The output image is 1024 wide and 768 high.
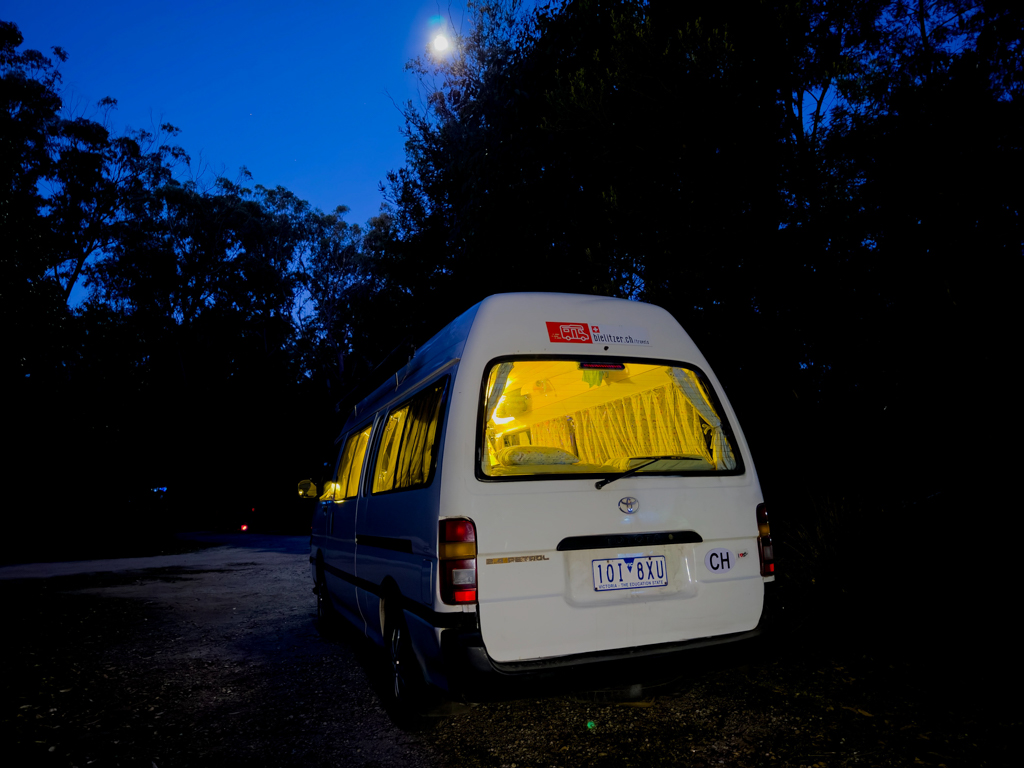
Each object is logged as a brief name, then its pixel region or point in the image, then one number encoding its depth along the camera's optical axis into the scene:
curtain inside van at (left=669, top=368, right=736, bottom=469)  3.74
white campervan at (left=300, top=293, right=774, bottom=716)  3.03
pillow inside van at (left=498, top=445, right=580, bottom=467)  3.52
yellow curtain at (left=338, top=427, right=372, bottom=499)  5.54
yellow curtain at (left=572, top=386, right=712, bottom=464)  3.87
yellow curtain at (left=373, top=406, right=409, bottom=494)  4.35
